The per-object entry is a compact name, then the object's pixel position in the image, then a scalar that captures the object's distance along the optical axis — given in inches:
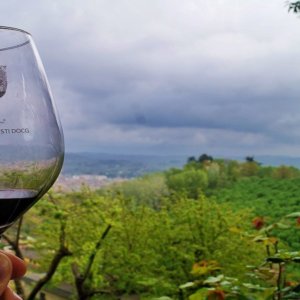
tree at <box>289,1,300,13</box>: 113.7
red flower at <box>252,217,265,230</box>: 80.9
